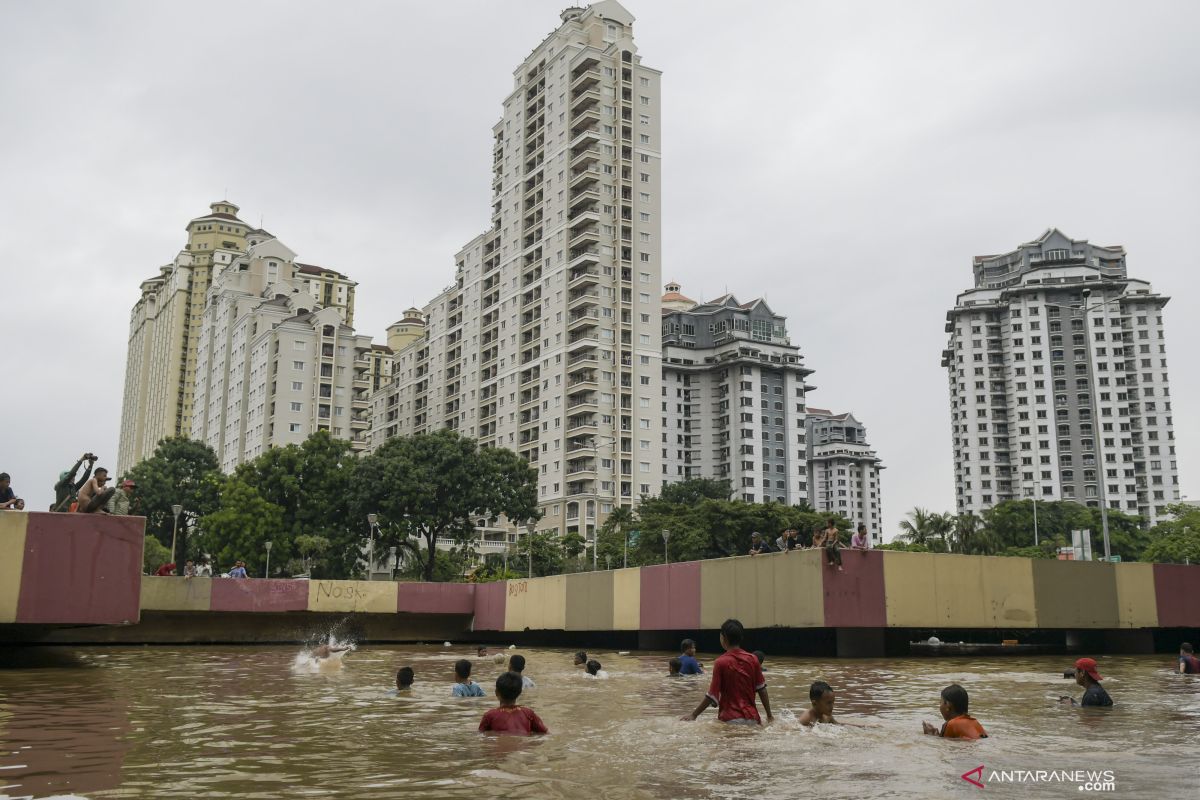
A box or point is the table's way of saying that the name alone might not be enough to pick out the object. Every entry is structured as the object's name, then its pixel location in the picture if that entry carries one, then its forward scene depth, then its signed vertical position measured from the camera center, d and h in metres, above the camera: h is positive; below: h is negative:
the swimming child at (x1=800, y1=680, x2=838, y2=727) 11.08 -1.36
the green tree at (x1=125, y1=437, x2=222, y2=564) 85.62 +7.81
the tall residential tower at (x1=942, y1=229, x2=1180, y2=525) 137.25 +27.73
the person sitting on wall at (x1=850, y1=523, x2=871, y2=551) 25.81 +1.06
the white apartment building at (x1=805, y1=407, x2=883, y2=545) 187.00 +20.74
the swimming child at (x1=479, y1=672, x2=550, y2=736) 10.35 -1.44
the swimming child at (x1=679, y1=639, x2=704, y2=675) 20.19 -1.63
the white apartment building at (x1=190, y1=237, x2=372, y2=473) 112.62 +24.75
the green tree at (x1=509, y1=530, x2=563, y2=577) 74.14 +1.87
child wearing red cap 13.74 -1.39
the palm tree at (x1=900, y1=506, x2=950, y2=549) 99.00 +5.41
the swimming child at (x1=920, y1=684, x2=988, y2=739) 10.09 -1.36
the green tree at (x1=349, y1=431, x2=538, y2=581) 69.81 +6.34
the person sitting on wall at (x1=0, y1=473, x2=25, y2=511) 20.09 +1.55
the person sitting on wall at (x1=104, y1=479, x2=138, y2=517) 20.51 +1.63
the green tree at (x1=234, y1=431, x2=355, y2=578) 70.81 +5.83
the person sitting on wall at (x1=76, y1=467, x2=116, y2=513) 19.83 +1.58
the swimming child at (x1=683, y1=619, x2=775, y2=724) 10.66 -1.10
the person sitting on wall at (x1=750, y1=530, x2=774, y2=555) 27.70 +0.98
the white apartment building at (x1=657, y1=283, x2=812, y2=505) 137.12 +23.85
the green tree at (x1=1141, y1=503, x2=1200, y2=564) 79.94 +3.57
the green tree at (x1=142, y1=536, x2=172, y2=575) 77.38 +1.65
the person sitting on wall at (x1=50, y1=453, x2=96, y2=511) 21.39 +1.82
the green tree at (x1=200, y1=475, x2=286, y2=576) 67.50 +3.21
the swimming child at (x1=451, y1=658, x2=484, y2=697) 15.41 -1.63
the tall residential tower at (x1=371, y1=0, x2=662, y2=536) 94.56 +29.81
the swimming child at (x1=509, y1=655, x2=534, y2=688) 15.03 -1.25
